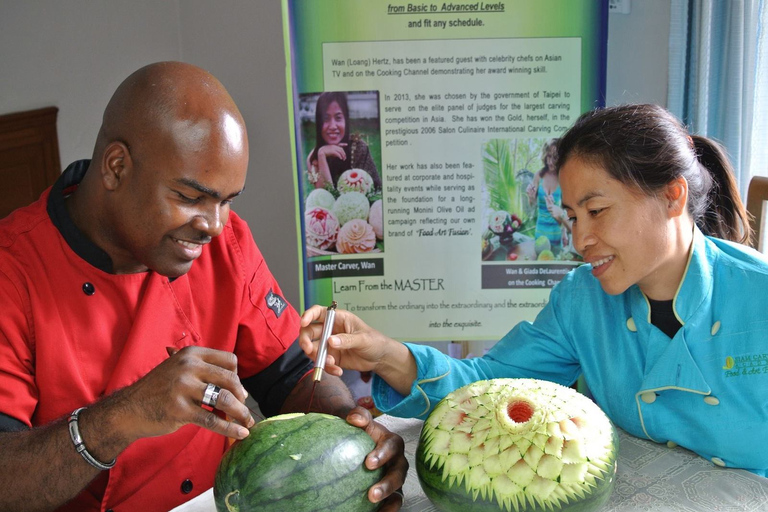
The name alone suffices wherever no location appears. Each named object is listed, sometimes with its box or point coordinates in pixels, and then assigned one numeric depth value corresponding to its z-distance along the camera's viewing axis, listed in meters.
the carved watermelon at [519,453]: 1.21
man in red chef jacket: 1.37
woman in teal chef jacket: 1.56
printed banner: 2.75
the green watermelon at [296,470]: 1.20
